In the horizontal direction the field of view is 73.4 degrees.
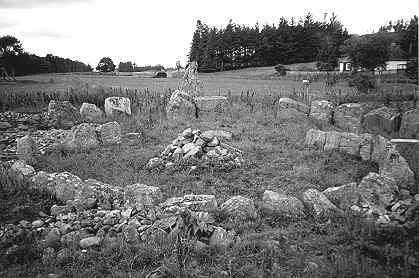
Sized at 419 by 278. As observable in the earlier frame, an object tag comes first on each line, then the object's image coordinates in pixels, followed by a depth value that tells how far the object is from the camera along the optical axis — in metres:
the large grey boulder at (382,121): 10.14
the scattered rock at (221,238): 3.90
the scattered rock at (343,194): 4.98
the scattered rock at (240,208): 4.62
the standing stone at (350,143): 7.76
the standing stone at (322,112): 11.30
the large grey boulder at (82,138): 8.72
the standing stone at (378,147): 6.84
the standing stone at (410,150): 6.26
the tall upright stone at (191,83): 15.90
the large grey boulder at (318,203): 4.65
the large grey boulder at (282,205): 4.73
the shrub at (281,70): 38.97
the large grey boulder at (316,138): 8.44
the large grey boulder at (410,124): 9.64
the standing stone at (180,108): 12.30
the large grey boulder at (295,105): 11.85
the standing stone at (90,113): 12.31
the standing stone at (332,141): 8.12
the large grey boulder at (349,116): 10.73
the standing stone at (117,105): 12.92
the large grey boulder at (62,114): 11.88
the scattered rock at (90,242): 3.88
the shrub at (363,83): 15.63
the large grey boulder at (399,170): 5.56
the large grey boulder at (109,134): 9.18
